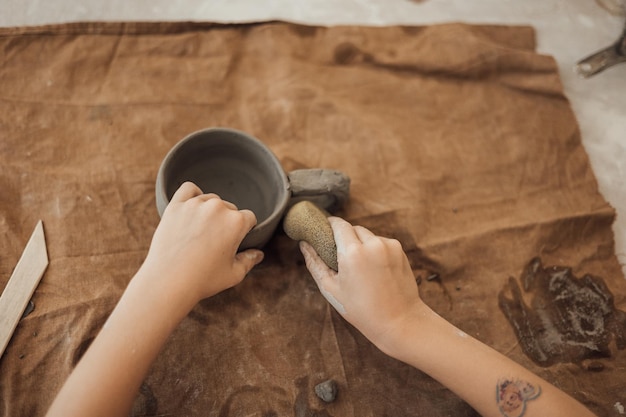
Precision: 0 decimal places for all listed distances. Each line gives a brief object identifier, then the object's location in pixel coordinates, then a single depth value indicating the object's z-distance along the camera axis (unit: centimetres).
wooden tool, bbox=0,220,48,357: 98
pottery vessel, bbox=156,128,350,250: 102
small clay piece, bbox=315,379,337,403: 98
